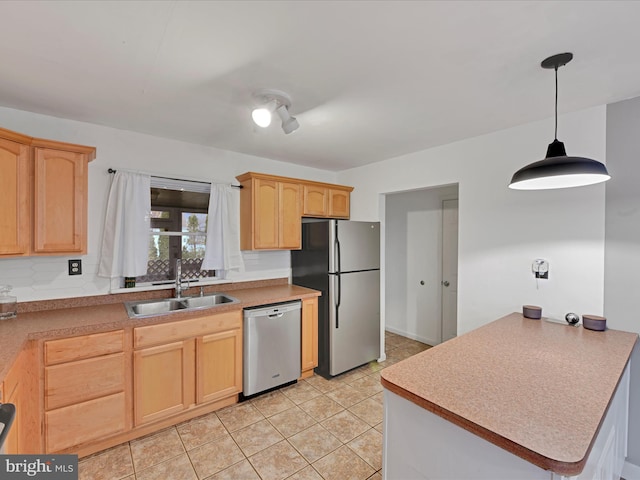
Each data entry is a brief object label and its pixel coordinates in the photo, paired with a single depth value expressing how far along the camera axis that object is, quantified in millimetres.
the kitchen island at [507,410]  955
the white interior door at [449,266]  3824
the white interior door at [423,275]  4027
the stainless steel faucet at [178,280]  2803
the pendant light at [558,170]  1358
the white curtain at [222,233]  3061
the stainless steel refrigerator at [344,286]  3137
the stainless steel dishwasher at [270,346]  2688
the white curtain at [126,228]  2512
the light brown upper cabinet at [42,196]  1895
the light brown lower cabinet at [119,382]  1800
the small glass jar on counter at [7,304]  2027
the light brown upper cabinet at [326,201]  3516
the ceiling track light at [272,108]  1877
